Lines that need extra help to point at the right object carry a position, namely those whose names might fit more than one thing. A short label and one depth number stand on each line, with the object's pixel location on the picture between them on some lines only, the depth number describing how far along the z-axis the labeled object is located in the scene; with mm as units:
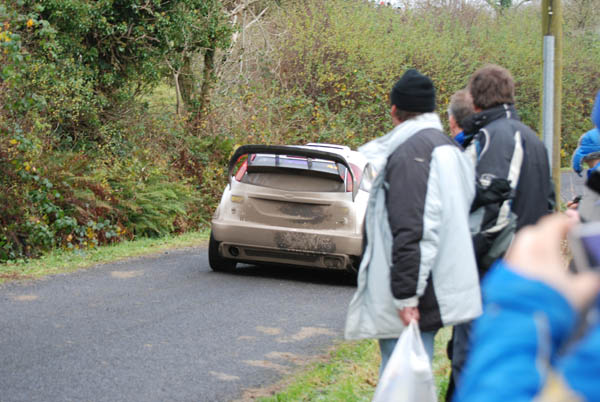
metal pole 12141
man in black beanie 6768
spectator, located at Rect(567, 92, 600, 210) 10979
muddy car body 17425
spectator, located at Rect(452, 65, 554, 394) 7438
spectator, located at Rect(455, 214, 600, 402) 2270
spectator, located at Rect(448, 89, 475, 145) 8557
